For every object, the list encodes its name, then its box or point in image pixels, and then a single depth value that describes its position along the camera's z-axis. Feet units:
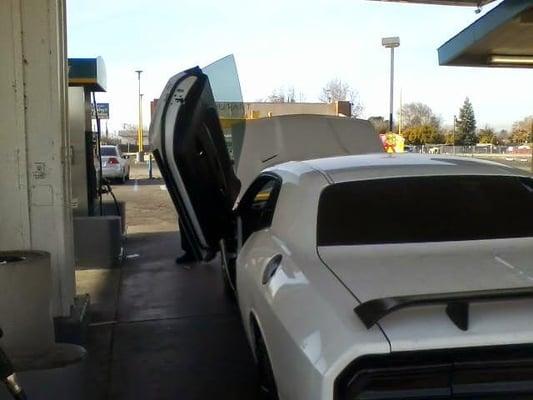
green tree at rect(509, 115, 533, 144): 292.81
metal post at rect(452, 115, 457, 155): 269.17
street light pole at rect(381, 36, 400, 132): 69.40
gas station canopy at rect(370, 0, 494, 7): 34.61
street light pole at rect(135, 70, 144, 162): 139.03
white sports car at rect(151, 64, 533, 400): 7.61
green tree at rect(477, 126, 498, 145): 277.03
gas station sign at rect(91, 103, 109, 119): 58.38
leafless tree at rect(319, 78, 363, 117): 175.42
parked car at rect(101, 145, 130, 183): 79.97
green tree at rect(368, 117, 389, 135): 170.95
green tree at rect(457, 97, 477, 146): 269.89
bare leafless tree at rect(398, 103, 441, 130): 298.56
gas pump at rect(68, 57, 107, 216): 28.12
